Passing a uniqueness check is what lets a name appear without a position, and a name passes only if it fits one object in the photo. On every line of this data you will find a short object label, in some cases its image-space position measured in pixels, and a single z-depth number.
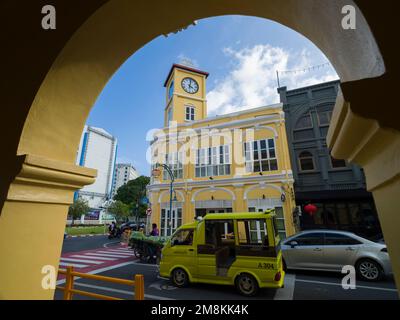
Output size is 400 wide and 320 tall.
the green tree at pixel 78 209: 34.22
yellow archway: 1.01
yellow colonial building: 12.89
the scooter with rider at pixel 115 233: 20.42
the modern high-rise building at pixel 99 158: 51.94
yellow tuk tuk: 5.32
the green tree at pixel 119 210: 37.42
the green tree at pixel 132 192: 42.12
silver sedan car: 6.17
